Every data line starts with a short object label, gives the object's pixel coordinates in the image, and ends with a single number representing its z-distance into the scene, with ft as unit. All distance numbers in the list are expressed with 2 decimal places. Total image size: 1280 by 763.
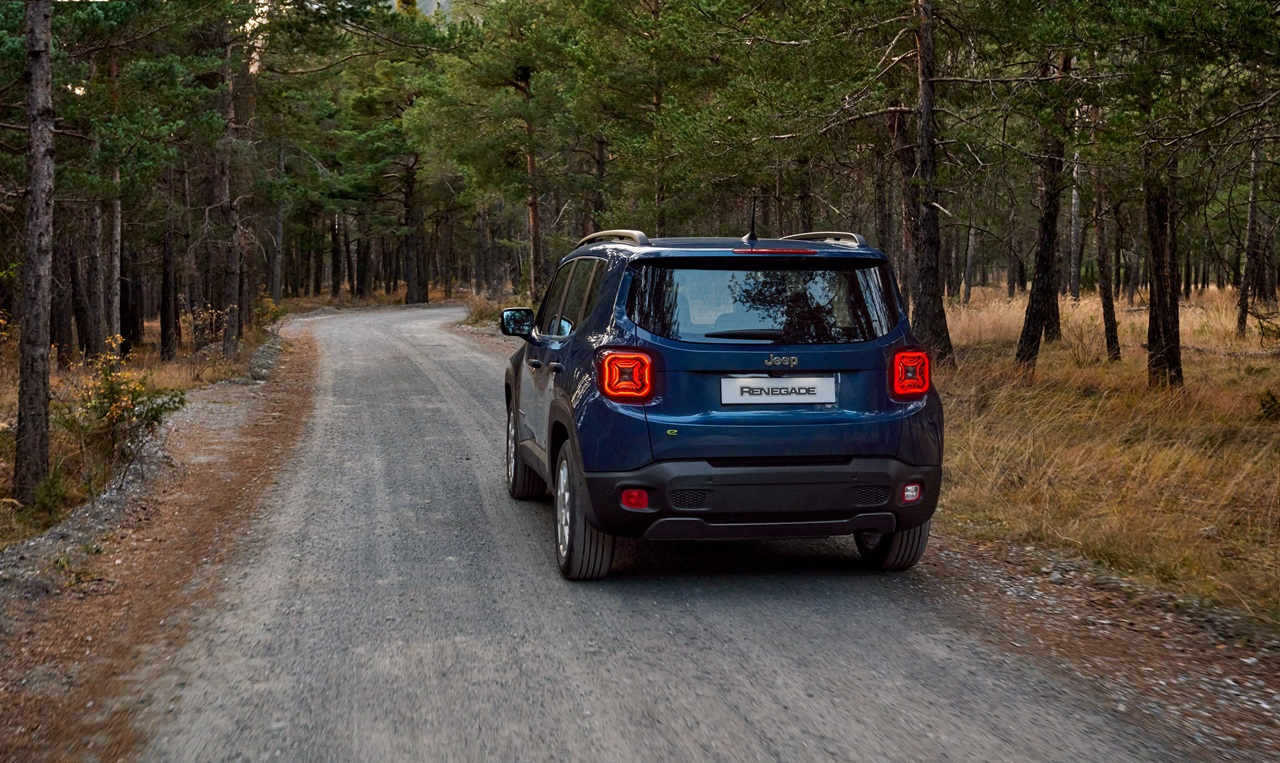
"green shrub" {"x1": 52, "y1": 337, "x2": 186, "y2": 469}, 33.22
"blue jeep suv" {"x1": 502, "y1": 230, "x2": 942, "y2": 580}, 16.84
